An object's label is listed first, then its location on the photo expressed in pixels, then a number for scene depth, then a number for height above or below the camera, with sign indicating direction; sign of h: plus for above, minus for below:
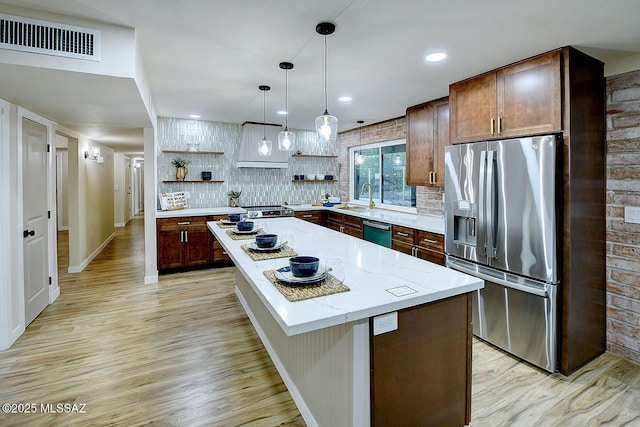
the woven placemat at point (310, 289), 1.39 -0.37
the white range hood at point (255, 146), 5.50 +1.03
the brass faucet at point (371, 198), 5.63 +0.14
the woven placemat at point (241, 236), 2.62 -0.24
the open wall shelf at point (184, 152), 5.21 +0.91
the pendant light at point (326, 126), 2.44 +0.61
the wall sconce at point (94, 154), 5.25 +0.92
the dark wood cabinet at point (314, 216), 5.71 -0.17
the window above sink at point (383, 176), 5.12 +0.53
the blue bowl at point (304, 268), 1.54 -0.29
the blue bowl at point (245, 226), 2.81 -0.16
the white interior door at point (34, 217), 3.07 -0.09
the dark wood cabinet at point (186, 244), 4.73 -0.54
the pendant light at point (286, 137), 2.87 +0.68
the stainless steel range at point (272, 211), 5.32 -0.07
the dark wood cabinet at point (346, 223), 4.92 -0.28
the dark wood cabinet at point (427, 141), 3.88 +0.81
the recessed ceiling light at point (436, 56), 2.57 +1.20
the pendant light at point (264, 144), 3.46 +0.67
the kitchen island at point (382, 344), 1.34 -0.63
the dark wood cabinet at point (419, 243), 3.38 -0.42
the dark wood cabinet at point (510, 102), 2.39 +0.86
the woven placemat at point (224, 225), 3.26 -0.18
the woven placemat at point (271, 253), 2.05 -0.30
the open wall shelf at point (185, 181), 5.27 +0.45
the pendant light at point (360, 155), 5.52 +0.90
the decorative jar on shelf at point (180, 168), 5.29 +0.65
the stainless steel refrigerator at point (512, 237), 2.35 -0.25
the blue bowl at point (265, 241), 2.21 -0.23
